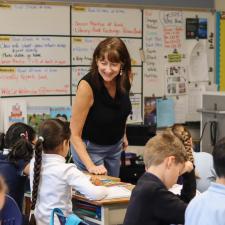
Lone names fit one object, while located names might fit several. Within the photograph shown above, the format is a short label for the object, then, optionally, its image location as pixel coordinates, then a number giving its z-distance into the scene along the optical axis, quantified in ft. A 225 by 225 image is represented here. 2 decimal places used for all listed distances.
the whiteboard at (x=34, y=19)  23.21
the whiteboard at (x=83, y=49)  25.08
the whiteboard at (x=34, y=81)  23.33
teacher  15.17
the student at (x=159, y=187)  10.65
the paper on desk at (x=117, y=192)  13.95
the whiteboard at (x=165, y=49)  27.12
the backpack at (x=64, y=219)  11.10
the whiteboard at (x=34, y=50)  23.31
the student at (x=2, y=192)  11.03
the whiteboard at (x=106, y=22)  25.13
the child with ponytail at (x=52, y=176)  14.07
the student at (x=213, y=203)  9.39
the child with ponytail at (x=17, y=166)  15.40
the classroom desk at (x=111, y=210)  13.77
